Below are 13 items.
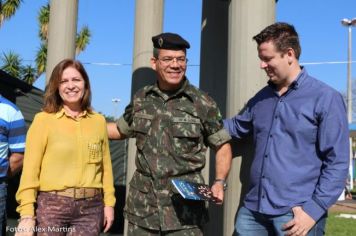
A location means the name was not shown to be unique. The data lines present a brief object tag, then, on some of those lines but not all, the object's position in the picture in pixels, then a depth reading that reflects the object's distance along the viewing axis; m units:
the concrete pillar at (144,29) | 5.66
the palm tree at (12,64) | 21.75
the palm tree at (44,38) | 23.09
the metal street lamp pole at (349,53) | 26.83
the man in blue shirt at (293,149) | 2.48
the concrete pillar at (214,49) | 6.68
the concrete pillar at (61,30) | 5.70
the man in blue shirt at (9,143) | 3.11
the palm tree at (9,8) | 21.33
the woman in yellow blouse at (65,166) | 2.73
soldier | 2.91
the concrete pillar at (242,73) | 3.49
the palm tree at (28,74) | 22.66
